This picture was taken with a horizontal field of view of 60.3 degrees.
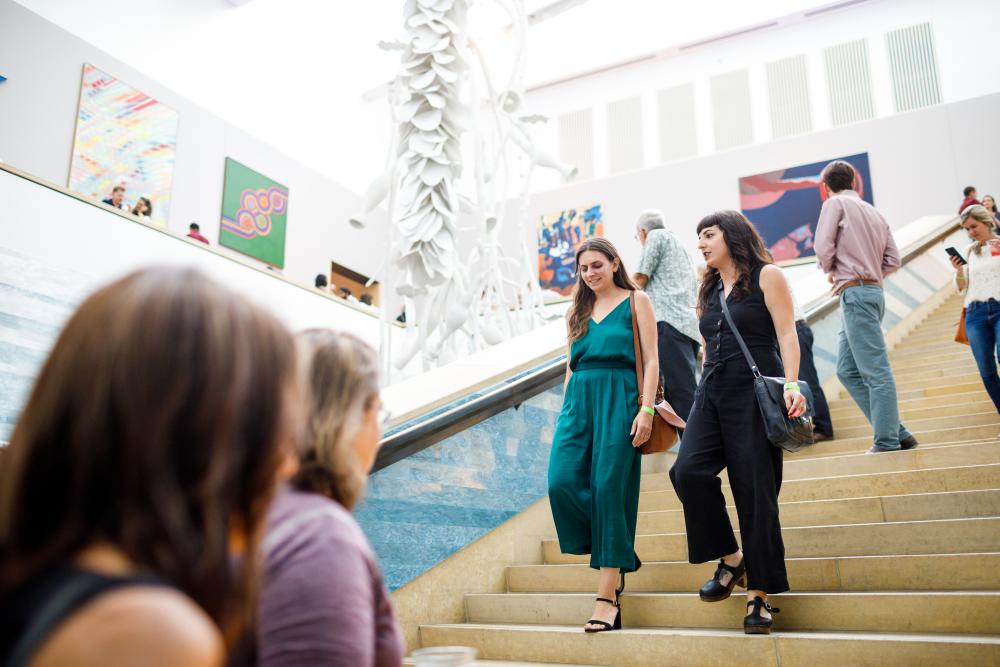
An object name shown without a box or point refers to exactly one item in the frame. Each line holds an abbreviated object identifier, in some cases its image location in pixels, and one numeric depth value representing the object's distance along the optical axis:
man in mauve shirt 4.04
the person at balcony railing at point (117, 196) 9.66
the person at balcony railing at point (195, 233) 10.21
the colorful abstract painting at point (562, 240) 16.66
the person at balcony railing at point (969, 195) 9.59
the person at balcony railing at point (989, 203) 8.20
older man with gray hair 4.34
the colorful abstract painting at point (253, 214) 13.59
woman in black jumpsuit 2.74
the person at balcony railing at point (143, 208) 10.27
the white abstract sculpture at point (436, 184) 6.14
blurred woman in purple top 0.88
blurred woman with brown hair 0.61
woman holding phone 4.34
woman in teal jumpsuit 2.99
